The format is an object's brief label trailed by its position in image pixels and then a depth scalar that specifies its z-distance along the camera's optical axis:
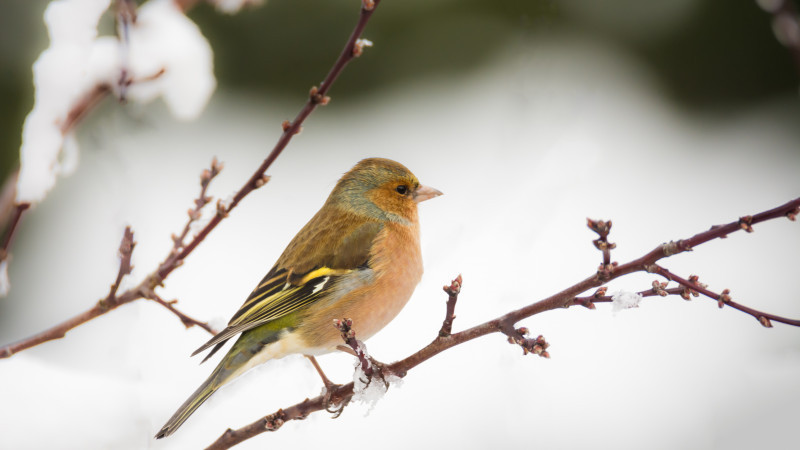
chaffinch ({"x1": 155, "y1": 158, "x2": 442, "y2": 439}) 4.02
